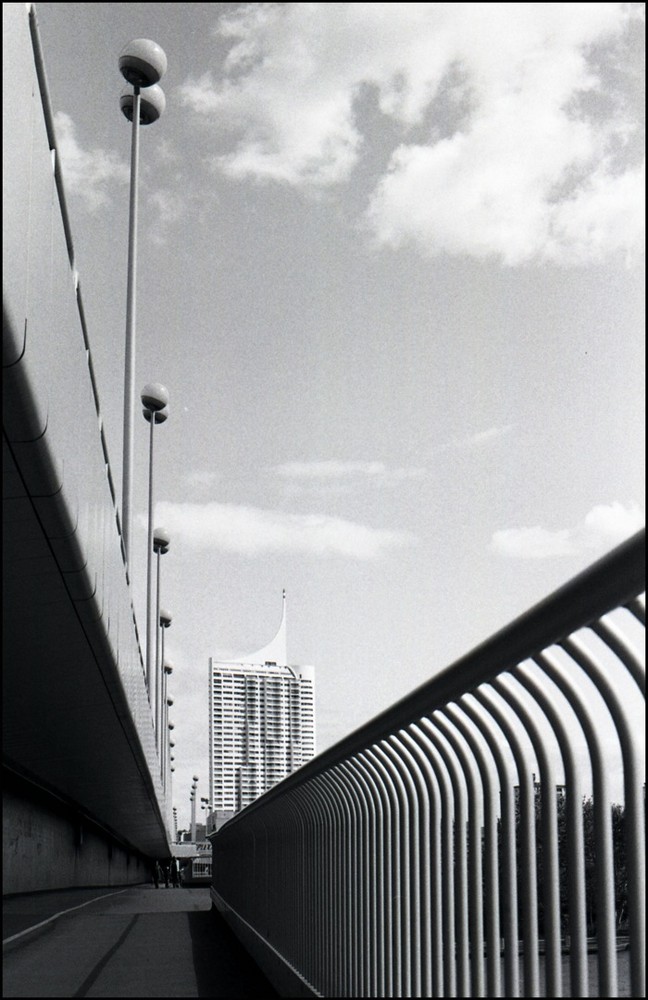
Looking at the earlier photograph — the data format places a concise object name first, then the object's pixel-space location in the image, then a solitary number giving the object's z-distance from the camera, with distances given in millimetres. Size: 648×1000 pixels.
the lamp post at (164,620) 52350
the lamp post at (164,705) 56812
